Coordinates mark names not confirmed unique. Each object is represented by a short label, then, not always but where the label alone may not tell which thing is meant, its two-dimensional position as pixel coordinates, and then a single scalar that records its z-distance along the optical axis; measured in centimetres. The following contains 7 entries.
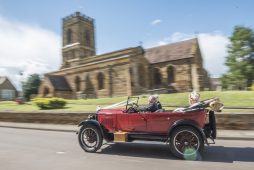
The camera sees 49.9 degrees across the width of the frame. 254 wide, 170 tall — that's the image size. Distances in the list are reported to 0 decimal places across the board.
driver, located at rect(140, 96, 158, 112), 815
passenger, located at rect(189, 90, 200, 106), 798
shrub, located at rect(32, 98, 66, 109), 2673
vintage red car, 729
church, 4181
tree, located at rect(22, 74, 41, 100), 5909
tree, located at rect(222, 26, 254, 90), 5025
